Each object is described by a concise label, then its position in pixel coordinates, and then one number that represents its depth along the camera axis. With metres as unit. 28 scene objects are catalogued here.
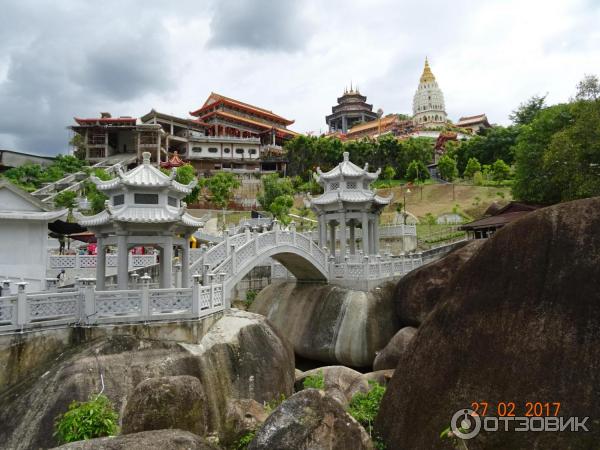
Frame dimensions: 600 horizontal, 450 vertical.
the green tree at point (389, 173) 59.72
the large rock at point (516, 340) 6.12
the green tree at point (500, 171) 51.37
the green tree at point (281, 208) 39.70
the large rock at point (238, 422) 7.89
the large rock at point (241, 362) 12.58
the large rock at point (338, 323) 20.67
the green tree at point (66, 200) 37.09
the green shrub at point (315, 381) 13.46
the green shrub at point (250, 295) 27.08
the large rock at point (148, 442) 5.82
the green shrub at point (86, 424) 7.60
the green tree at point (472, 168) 54.53
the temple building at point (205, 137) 66.06
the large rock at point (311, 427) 6.07
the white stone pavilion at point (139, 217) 13.29
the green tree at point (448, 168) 56.59
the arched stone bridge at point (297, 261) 18.33
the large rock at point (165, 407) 7.39
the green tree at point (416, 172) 58.53
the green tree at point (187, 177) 43.70
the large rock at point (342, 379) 13.25
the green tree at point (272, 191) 47.03
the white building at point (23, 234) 15.62
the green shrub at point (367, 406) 8.79
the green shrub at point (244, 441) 7.64
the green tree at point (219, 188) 48.56
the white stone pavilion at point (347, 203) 24.17
